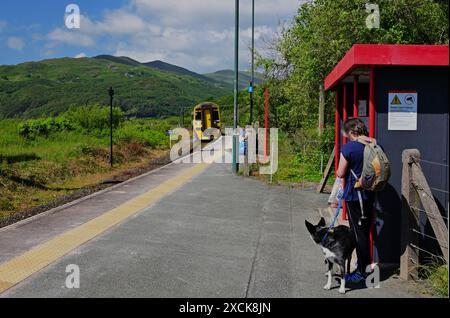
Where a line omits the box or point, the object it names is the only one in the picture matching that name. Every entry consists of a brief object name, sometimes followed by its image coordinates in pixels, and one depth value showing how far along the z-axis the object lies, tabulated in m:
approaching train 35.12
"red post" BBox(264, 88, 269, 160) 19.30
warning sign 5.80
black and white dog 5.21
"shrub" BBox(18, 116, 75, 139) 26.72
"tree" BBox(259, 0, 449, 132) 12.98
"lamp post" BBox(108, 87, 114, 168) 18.36
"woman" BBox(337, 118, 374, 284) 5.34
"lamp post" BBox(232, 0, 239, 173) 16.33
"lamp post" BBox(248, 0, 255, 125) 25.49
